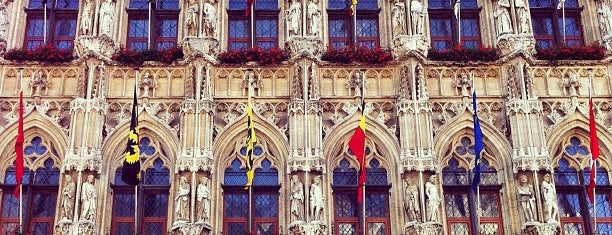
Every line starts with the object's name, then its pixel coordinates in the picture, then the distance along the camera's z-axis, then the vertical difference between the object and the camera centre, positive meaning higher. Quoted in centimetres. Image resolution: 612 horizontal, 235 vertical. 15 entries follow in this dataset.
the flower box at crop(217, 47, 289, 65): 1967 +810
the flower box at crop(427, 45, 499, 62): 1981 +811
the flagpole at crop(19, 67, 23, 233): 1791 +432
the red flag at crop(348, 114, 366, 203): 1795 +543
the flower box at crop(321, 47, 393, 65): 1975 +809
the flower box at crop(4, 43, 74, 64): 1958 +819
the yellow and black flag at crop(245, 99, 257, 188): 1778 +533
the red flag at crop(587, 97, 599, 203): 1805 +531
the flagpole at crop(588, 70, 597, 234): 1809 +500
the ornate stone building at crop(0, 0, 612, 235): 1828 +622
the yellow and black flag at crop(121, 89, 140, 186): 1758 +513
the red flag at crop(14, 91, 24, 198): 1781 +537
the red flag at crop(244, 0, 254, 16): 2043 +962
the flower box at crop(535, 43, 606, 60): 1986 +810
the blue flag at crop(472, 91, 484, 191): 1783 +541
